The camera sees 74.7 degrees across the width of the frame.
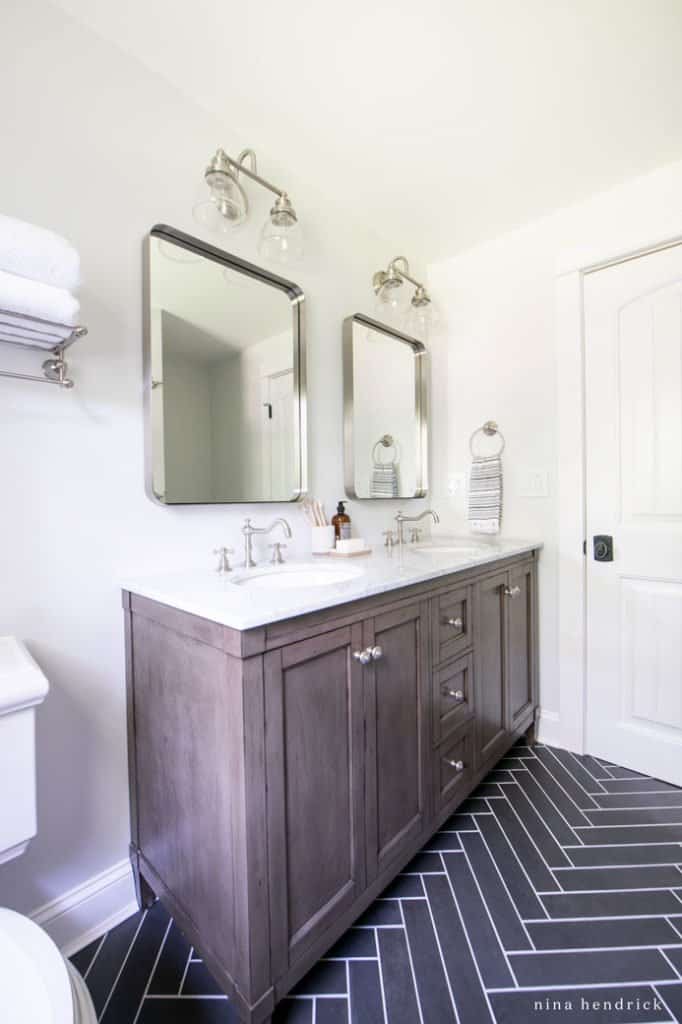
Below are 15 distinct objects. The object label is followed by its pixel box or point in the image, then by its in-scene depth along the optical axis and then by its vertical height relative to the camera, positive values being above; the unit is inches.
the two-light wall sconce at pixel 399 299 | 78.5 +37.5
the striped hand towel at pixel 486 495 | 84.9 +1.3
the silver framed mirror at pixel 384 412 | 75.7 +17.0
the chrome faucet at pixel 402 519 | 82.3 -3.0
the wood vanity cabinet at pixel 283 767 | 34.3 -24.1
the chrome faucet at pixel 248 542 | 56.5 -4.7
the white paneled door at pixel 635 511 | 68.7 -1.8
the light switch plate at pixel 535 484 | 80.7 +3.2
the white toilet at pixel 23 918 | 22.4 -24.4
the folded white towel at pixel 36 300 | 33.7 +16.4
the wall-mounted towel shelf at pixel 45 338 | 36.1 +14.7
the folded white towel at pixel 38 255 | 33.6 +19.8
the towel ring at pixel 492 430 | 86.0 +13.9
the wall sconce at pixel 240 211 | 52.0 +37.2
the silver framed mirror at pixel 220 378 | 51.1 +16.7
